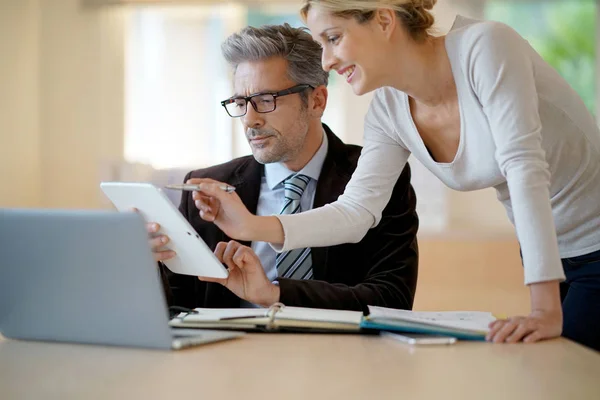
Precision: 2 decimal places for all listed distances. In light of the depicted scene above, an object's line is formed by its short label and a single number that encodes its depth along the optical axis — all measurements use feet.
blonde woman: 4.73
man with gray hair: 6.43
